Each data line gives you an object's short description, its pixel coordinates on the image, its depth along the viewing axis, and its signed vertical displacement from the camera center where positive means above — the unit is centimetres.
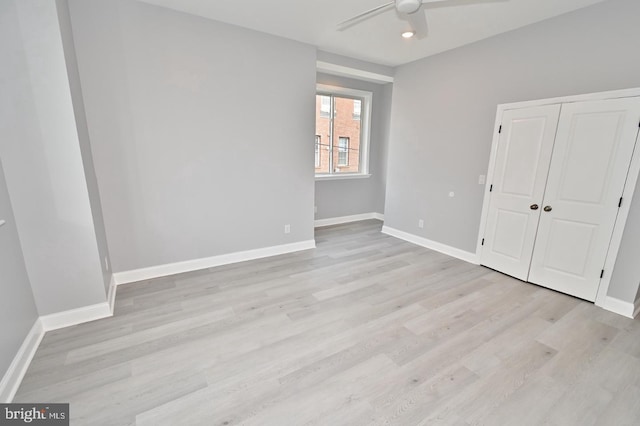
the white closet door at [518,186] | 296 -32
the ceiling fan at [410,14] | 207 +122
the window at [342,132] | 530 +47
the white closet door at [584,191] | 248 -31
